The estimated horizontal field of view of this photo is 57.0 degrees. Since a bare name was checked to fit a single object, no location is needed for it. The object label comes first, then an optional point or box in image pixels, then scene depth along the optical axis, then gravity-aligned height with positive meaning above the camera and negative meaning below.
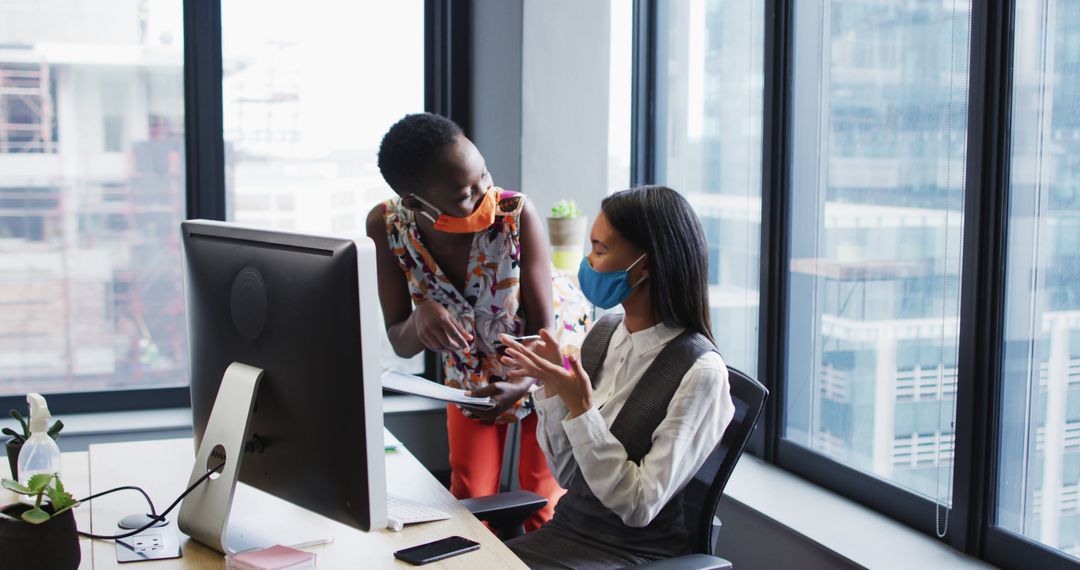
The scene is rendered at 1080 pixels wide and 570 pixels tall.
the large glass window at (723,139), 2.99 +0.17
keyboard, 1.64 -0.55
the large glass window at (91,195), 3.52 -0.02
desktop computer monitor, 1.30 -0.26
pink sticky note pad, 1.36 -0.51
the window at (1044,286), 1.91 -0.19
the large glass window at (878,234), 2.24 -0.10
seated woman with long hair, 1.71 -0.37
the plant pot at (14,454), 1.79 -0.48
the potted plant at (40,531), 1.27 -0.44
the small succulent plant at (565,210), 3.30 -0.06
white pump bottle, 1.73 -0.46
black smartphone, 1.48 -0.54
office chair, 1.72 -0.50
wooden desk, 1.49 -0.55
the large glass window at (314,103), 3.80 +0.35
